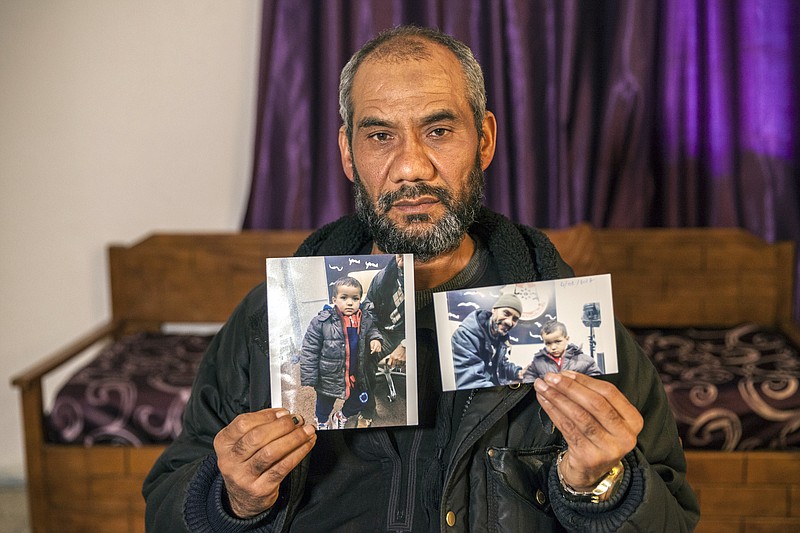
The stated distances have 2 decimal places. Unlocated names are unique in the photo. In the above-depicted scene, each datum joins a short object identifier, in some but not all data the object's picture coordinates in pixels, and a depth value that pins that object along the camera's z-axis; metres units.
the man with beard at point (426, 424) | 1.18
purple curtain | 2.79
